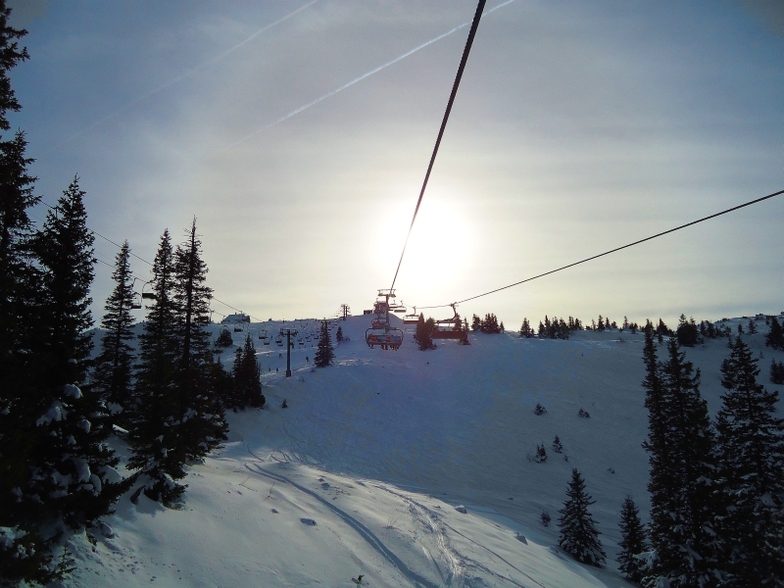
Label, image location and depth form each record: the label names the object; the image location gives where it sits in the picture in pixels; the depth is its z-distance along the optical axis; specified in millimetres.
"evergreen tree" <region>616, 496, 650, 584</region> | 27609
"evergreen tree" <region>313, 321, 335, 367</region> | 81725
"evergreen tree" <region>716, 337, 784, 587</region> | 19766
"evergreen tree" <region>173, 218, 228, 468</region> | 19875
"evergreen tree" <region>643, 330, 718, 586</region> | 21375
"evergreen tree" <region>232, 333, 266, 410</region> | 51344
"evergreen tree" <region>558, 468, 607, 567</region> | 28220
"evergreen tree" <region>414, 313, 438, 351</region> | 104688
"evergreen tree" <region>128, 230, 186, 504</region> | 14992
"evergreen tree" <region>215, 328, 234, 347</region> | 122888
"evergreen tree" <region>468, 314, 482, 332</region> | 144250
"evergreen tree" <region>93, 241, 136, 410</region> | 29828
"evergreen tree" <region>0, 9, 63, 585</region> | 7078
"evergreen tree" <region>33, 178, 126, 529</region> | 9945
